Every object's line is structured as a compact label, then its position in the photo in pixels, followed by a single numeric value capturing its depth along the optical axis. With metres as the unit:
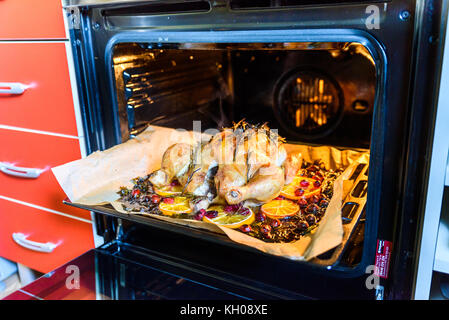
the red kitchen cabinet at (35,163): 1.29
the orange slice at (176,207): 1.00
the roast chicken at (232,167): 0.96
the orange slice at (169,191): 1.09
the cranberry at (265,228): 0.89
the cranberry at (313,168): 1.19
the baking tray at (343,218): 0.77
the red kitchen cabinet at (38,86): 1.19
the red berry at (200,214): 0.95
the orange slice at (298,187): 1.04
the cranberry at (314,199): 1.00
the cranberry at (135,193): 1.07
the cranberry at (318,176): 1.14
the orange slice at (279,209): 0.95
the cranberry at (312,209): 0.95
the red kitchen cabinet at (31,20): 1.14
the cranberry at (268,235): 0.87
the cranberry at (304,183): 1.10
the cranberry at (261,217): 0.95
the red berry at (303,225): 0.88
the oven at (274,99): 0.75
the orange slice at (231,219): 0.91
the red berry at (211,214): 0.95
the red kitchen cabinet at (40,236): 1.36
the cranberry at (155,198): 1.05
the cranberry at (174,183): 1.14
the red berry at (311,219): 0.90
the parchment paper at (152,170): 0.78
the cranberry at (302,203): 1.00
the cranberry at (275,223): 0.91
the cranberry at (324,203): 0.97
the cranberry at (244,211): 0.95
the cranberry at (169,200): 1.04
